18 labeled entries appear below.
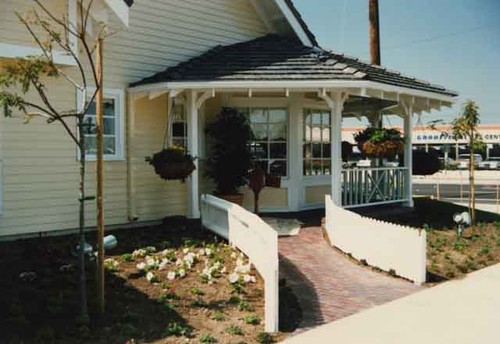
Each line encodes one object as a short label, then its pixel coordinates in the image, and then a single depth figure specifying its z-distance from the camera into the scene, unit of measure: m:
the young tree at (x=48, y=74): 5.91
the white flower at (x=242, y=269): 7.69
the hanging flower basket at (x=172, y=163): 11.02
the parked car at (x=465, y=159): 59.83
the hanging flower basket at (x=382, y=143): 13.34
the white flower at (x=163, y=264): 7.95
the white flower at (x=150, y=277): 7.31
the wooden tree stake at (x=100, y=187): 6.10
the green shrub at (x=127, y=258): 8.40
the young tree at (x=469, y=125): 14.30
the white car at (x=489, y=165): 60.45
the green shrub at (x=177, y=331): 5.68
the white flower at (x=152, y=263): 7.96
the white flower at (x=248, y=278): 7.40
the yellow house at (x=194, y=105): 10.26
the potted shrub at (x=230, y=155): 12.53
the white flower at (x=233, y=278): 7.25
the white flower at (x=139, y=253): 8.65
